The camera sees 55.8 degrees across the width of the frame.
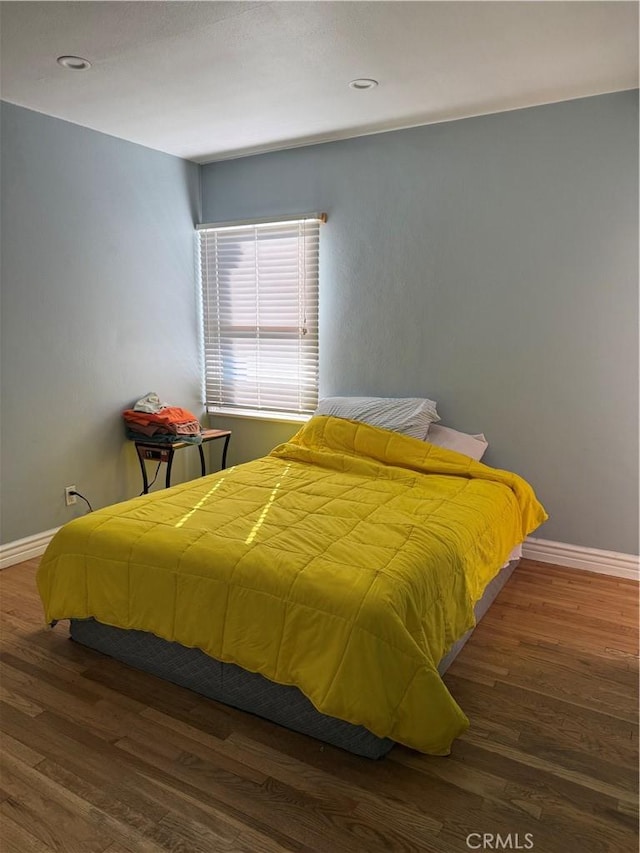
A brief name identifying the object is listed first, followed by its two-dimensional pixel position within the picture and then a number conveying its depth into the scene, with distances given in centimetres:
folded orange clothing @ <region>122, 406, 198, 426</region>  387
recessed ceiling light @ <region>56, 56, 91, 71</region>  265
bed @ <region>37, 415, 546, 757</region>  181
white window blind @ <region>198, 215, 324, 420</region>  415
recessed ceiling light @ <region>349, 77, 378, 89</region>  288
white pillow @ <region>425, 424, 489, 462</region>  346
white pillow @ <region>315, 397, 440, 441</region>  349
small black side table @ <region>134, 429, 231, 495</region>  382
